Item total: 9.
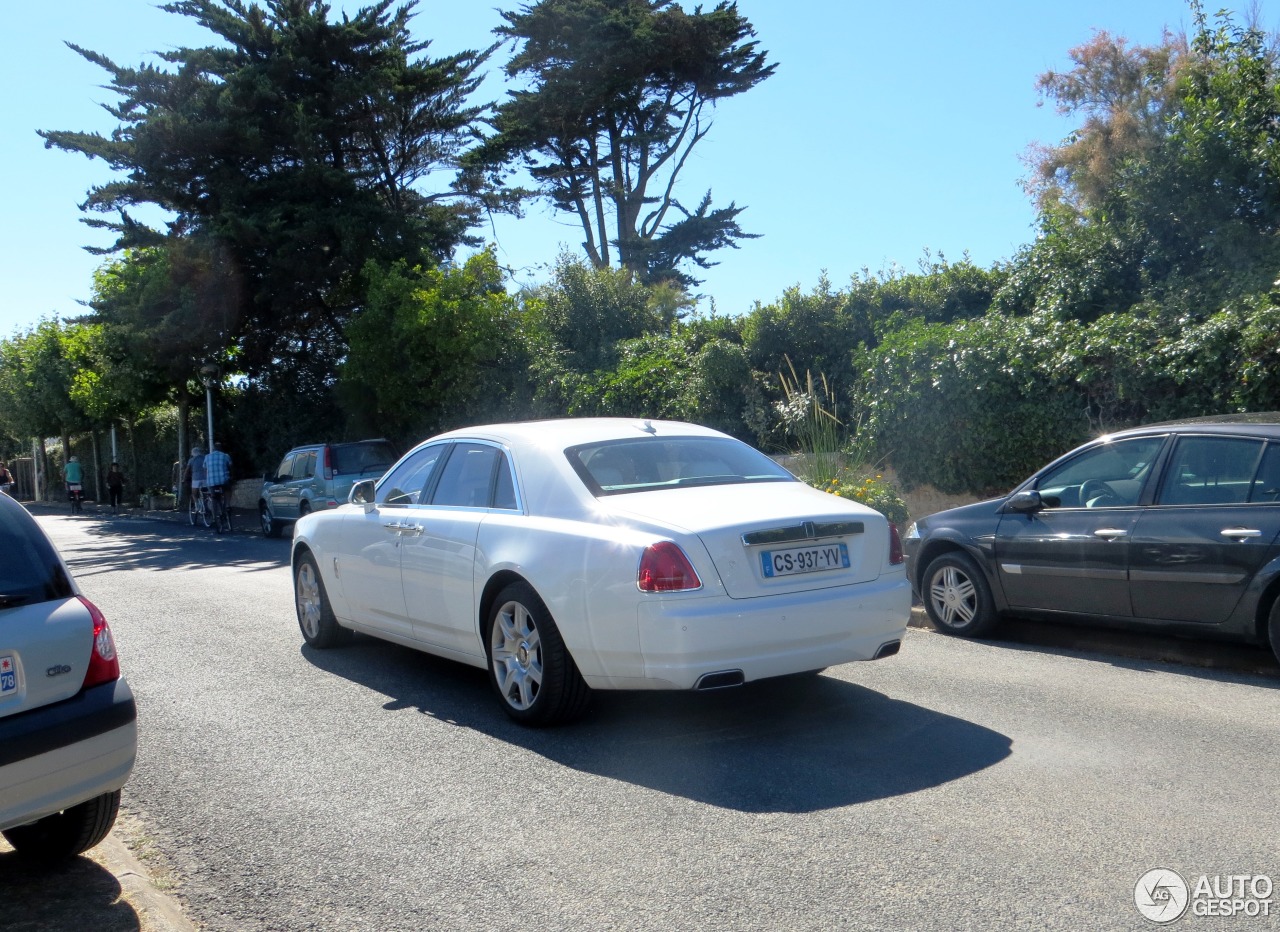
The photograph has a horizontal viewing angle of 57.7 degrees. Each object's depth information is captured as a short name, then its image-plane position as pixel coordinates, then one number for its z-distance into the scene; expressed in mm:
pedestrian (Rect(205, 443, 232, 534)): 24812
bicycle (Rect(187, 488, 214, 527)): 26031
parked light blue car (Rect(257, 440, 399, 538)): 19609
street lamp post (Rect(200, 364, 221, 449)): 28797
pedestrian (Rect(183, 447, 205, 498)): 25828
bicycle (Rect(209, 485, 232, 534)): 25181
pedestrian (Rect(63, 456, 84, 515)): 38906
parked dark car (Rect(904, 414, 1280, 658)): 6594
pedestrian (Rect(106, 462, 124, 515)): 38938
